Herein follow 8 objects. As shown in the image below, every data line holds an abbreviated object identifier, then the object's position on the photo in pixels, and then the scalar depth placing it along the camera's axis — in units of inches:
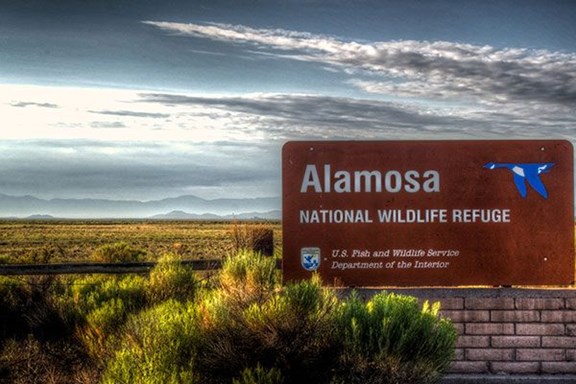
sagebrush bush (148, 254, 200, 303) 486.3
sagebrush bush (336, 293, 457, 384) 310.5
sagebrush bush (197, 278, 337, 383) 313.0
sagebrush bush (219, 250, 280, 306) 366.6
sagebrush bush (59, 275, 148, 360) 415.5
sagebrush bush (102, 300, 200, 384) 288.8
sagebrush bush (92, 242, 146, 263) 900.3
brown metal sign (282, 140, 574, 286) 434.6
